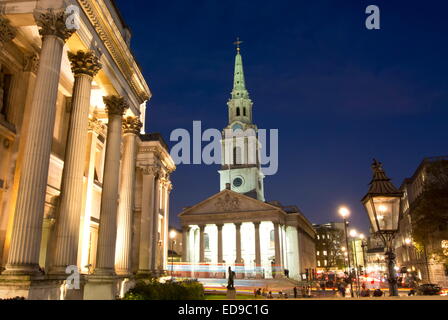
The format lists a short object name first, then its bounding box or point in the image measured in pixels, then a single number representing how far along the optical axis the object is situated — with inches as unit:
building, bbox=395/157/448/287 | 1494.8
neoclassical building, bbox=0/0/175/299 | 459.8
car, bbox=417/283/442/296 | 1357.0
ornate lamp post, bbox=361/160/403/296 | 330.6
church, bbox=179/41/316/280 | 2942.9
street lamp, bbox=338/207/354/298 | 1048.2
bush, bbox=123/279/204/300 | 705.8
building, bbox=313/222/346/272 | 5565.9
